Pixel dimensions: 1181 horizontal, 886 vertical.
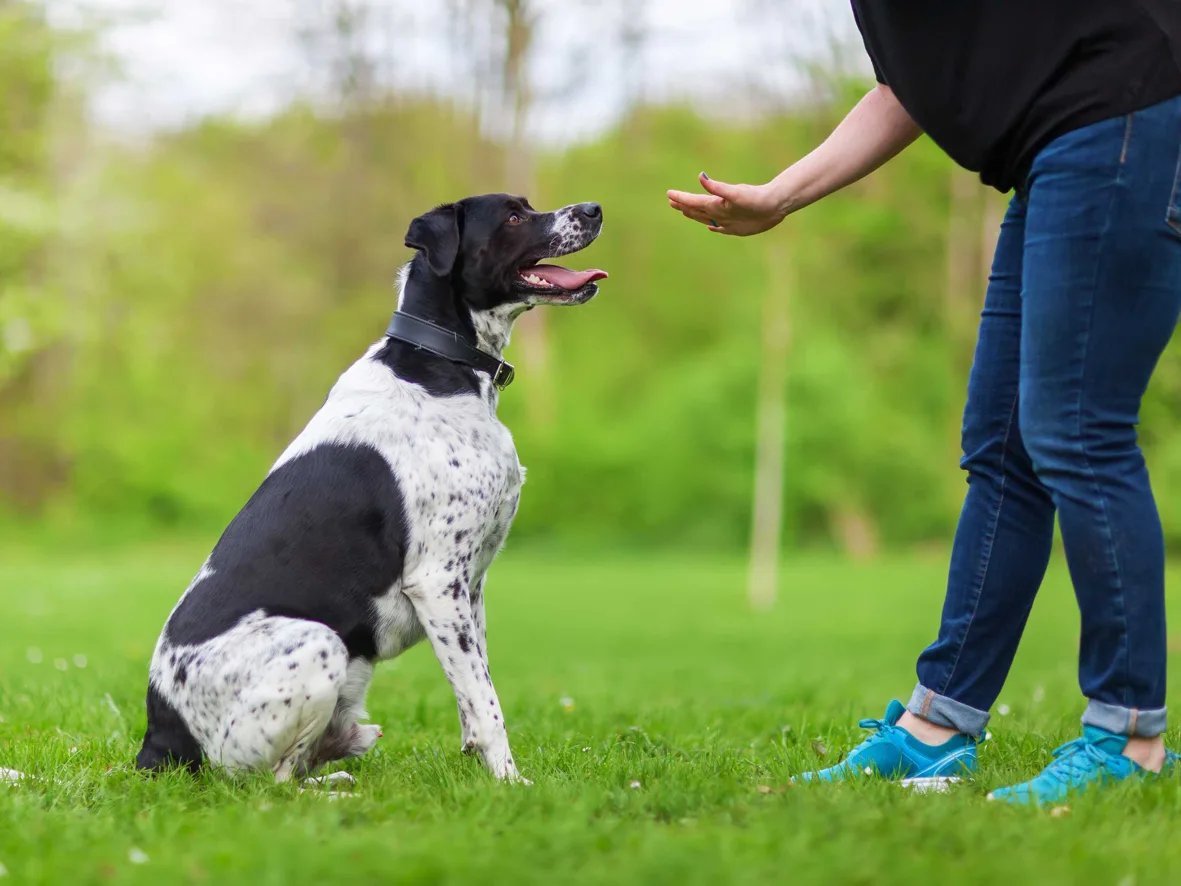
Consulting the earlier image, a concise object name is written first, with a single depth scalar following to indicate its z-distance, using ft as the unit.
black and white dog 10.72
